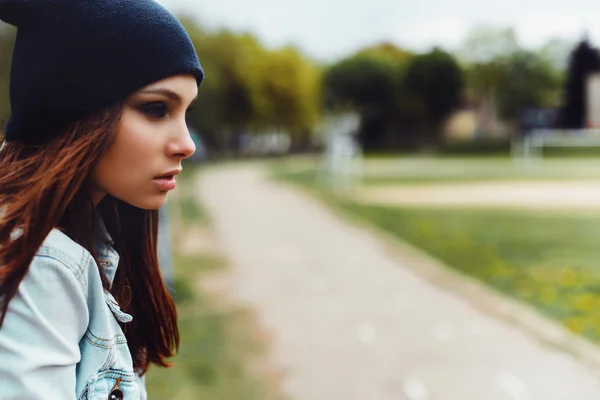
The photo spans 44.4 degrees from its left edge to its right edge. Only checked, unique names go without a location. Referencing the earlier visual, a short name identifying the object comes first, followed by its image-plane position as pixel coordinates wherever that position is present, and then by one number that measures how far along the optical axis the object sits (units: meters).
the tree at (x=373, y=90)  23.98
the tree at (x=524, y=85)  21.47
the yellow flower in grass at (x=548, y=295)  5.44
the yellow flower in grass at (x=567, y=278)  6.09
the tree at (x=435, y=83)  16.27
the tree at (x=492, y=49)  18.46
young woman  0.87
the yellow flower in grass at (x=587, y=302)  5.22
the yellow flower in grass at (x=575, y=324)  4.62
